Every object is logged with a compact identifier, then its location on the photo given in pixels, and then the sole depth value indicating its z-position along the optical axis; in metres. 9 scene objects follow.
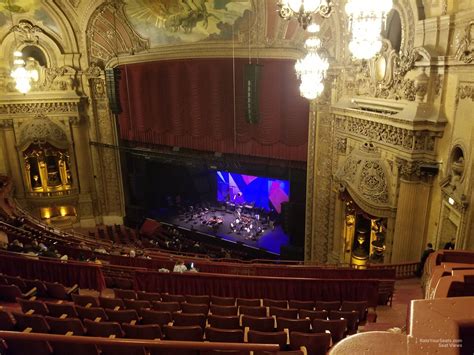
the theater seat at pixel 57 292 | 6.07
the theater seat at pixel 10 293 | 5.73
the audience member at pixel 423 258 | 7.86
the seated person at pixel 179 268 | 7.66
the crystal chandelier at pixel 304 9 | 4.95
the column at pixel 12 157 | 16.34
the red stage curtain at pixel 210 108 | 13.74
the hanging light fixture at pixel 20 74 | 11.36
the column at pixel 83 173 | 17.42
